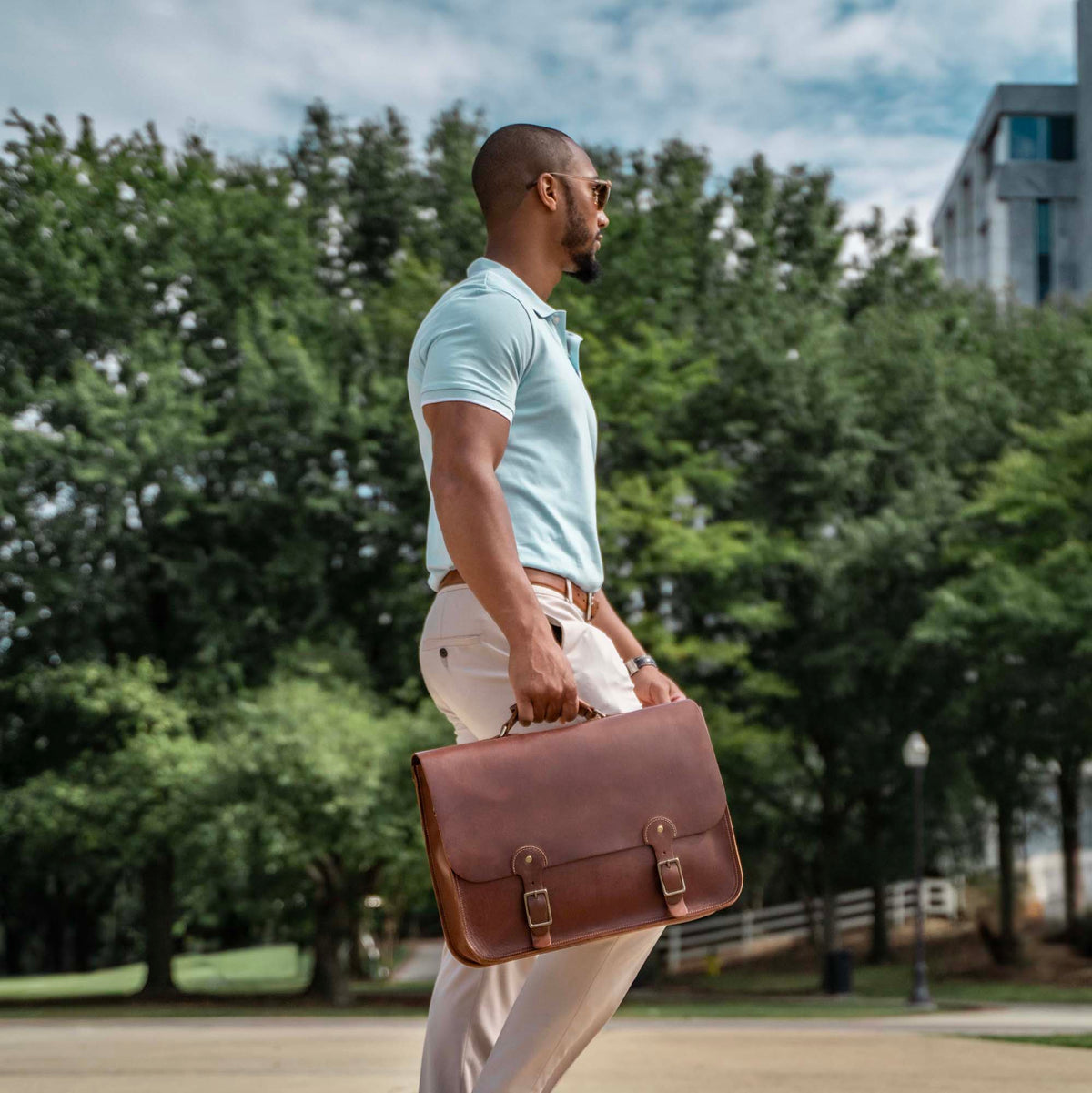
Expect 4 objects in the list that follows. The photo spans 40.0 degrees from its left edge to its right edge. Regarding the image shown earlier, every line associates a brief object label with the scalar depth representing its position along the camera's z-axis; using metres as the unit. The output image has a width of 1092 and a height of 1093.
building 57.72
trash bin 24.16
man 2.93
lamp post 21.41
